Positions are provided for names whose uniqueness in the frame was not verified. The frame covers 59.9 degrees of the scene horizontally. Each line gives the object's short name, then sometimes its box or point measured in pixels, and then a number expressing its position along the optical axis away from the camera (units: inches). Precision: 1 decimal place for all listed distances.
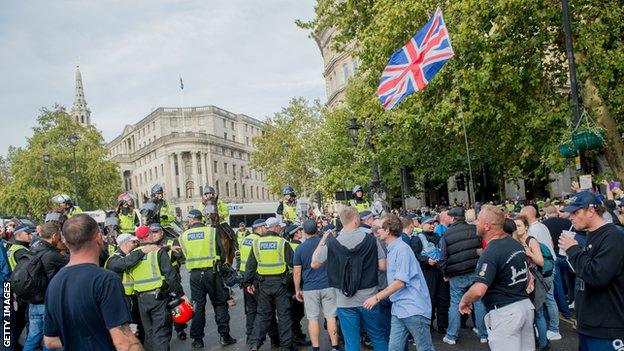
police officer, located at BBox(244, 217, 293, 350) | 329.7
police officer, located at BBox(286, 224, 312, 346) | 362.9
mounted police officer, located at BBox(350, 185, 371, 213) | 544.1
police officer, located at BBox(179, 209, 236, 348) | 356.2
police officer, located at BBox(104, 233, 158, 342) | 281.3
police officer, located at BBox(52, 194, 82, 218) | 475.1
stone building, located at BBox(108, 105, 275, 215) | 3299.7
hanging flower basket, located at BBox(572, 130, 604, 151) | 495.8
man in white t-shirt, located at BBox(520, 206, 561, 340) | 313.3
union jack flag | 515.5
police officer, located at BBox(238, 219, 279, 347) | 348.8
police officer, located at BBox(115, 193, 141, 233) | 479.5
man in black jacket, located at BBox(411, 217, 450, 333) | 351.6
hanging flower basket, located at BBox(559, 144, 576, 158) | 516.4
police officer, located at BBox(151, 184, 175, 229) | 451.3
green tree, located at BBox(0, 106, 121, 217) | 2117.4
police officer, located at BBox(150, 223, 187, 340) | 310.8
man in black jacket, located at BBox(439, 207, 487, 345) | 305.3
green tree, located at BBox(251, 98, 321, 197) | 2078.0
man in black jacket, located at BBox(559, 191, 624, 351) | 158.2
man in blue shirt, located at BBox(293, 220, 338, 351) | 303.6
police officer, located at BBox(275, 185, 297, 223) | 551.5
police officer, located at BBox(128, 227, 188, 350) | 282.2
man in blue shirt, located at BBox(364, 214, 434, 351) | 231.3
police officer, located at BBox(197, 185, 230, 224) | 458.6
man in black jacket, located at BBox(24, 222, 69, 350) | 271.1
